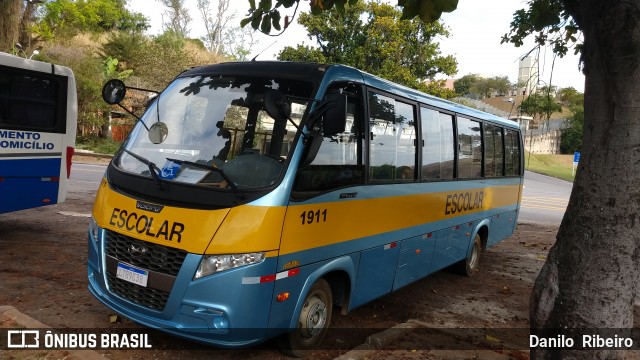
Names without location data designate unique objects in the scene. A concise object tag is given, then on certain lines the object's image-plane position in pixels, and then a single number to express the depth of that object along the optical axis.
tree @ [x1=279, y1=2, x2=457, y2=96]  30.59
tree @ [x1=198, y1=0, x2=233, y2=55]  49.35
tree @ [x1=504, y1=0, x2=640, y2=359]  3.51
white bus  7.80
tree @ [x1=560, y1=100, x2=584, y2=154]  70.50
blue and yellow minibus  3.70
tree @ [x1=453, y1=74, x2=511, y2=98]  101.89
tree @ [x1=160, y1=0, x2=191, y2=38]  48.94
